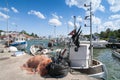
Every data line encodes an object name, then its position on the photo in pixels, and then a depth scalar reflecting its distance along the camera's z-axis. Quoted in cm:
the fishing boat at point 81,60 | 570
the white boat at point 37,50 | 1100
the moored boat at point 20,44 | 1815
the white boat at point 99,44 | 2728
